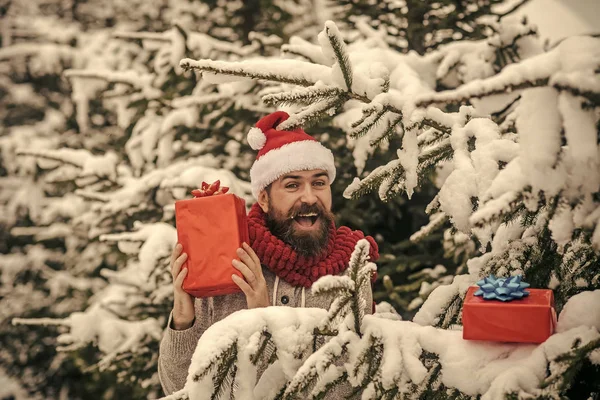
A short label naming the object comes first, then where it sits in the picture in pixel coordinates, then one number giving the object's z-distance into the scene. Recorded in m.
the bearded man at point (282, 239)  2.16
